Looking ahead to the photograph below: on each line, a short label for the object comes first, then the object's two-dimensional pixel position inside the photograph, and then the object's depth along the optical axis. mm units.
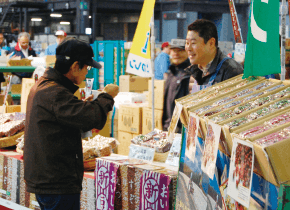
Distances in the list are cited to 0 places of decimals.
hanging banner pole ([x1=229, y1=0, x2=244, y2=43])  6453
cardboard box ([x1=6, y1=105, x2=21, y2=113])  5523
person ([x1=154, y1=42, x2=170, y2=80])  8523
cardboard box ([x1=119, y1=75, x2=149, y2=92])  9058
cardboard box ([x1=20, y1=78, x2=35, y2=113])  5406
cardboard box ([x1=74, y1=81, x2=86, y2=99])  5580
